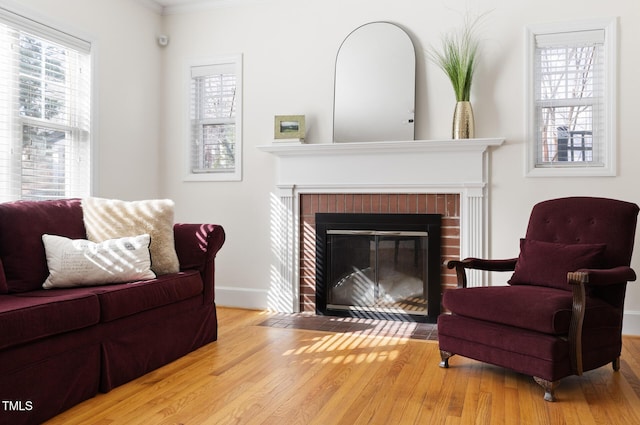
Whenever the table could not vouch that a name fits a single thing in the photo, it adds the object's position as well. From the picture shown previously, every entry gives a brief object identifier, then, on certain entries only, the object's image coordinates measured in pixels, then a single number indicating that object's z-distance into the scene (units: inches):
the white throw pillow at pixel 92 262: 108.8
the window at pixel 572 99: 147.0
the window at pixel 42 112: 136.7
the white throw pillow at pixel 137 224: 125.0
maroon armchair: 98.5
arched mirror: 163.5
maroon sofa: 83.8
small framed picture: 171.9
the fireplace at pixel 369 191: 156.8
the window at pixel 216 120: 185.2
